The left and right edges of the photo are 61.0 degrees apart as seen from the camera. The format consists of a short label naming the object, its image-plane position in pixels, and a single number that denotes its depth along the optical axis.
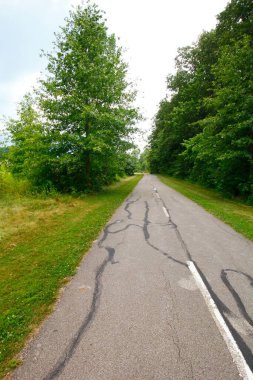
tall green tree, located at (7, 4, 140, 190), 14.43
